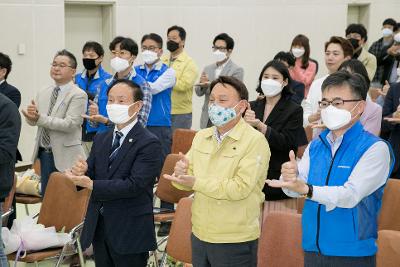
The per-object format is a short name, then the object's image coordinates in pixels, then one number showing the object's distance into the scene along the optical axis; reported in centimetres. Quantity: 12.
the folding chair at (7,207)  466
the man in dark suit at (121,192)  337
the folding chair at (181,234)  366
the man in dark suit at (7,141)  368
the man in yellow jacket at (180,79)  655
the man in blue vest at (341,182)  256
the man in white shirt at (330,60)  470
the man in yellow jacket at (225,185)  298
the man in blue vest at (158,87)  585
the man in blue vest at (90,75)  627
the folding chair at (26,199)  526
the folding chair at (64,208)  419
